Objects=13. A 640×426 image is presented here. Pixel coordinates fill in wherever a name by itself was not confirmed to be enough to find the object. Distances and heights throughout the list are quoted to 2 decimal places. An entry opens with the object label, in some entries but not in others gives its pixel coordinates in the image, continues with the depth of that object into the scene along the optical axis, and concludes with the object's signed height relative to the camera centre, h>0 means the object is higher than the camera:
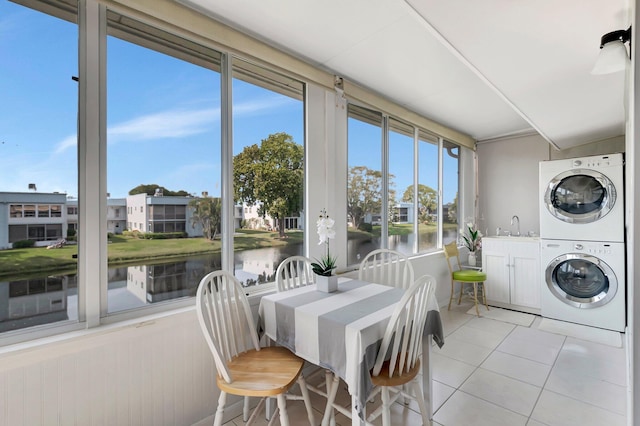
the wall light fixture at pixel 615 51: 1.29 +0.70
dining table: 1.35 -0.60
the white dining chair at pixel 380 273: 2.46 -0.53
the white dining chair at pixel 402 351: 1.45 -0.71
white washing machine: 2.91 -0.75
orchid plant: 2.01 -0.17
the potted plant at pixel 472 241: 4.19 -0.43
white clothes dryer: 2.89 +0.13
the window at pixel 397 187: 3.00 +0.30
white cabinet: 3.56 -0.75
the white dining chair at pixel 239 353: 1.45 -0.83
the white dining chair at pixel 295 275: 2.12 -0.48
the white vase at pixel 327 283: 1.98 -0.48
